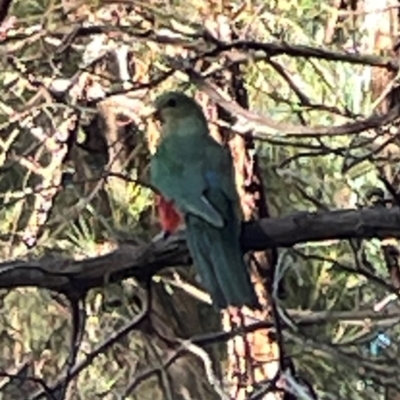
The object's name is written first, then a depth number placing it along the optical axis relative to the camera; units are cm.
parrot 458
